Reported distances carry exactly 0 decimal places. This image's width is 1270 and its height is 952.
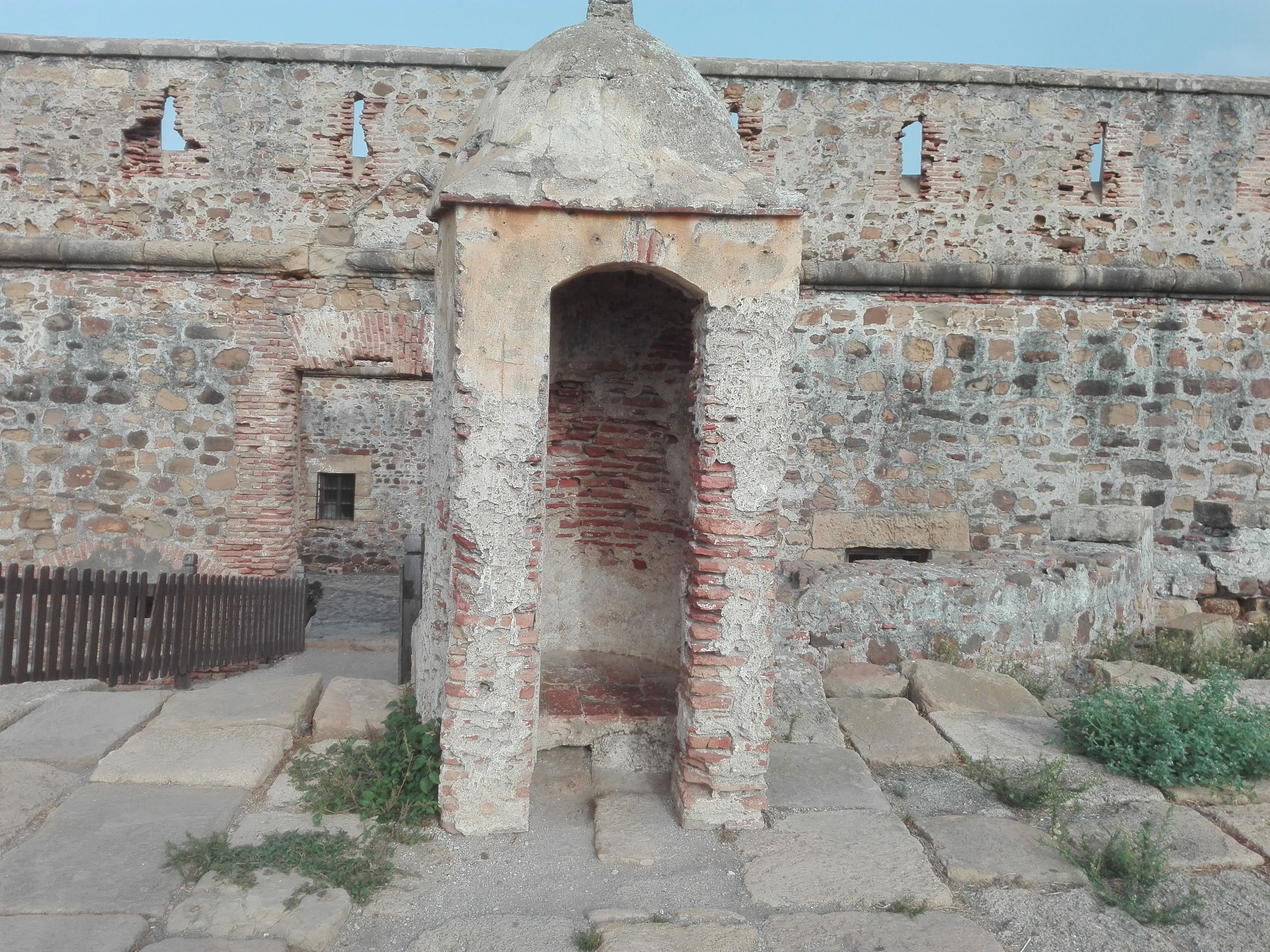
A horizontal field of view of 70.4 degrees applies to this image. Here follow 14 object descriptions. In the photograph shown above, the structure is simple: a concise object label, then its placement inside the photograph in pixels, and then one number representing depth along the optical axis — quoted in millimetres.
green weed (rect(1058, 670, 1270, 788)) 4477
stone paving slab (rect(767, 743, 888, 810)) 4309
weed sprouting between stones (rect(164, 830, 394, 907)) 3465
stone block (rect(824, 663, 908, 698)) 5742
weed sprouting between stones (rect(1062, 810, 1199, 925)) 3395
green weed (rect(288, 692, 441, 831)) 4000
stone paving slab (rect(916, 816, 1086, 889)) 3670
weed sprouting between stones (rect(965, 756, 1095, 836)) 4234
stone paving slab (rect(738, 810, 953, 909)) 3518
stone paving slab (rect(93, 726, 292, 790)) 4293
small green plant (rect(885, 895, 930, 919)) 3406
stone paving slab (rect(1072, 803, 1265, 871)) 3805
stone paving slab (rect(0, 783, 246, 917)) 3305
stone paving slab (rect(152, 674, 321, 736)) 4918
